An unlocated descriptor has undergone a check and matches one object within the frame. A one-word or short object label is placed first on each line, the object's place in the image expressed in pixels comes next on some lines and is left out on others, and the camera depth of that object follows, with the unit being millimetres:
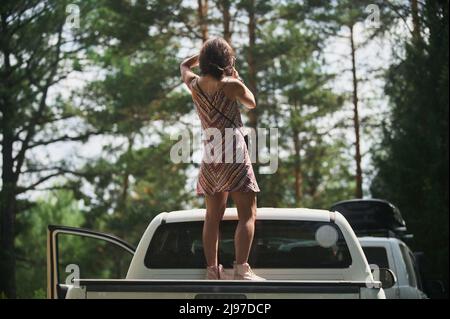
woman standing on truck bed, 5980
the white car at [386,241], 9297
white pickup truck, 6141
